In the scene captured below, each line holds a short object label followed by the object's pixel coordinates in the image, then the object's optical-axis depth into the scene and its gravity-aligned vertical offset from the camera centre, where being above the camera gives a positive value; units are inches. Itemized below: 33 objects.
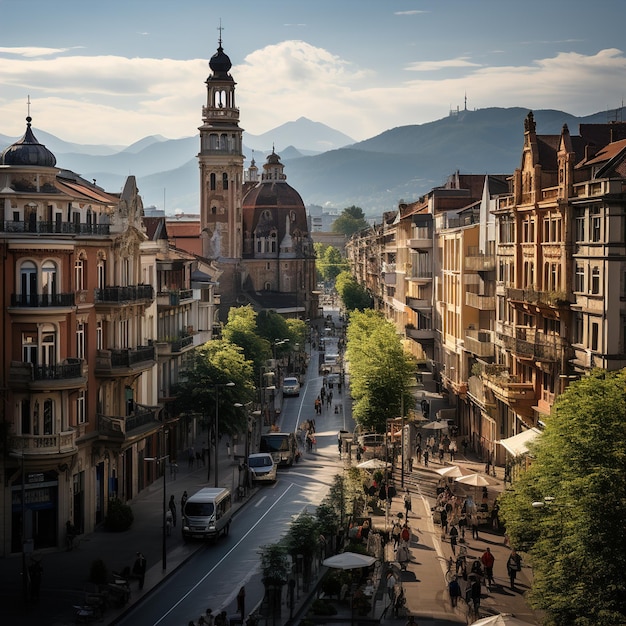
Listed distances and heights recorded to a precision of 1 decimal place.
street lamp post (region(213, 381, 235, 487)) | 2538.9 -357.1
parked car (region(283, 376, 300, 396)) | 4675.2 -436.6
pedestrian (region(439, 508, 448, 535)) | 2280.1 -467.5
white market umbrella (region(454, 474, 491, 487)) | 2278.5 -392.8
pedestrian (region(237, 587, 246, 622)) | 1608.0 -438.5
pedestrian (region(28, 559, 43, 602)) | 1729.8 -442.0
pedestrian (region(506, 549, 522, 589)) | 1825.8 -444.8
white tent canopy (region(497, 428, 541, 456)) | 2311.8 -330.6
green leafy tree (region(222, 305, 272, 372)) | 4340.6 -241.8
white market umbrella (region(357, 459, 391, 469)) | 2686.3 -425.7
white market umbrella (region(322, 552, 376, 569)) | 1670.8 -402.6
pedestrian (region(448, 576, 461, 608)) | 1723.7 -455.6
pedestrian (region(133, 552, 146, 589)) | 1827.0 -452.2
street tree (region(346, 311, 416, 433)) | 3198.8 -294.5
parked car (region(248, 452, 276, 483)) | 2832.2 -457.1
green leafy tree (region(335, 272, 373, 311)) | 7485.2 -153.8
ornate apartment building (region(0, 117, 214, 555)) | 2031.3 -135.4
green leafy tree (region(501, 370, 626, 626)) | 1392.5 -297.0
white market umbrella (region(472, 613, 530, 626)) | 1373.0 -397.9
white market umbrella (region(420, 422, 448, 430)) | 3176.7 -400.5
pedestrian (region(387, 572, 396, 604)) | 1706.4 -452.9
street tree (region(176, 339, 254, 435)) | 2977.4 -288.3
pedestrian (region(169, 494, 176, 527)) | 2315.5 -453.0
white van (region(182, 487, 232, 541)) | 2149.4 -434.4
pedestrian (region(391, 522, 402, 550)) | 2110.2 -467.5
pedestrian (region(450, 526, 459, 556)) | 2094.0 -461.5
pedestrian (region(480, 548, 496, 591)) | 1827.0 -443.3
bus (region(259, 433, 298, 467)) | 3080.7 -445.2
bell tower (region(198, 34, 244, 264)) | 6702.8 +617.2
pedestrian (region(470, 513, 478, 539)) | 2233.0 -463.8
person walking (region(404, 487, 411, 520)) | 2391.7 -459.6
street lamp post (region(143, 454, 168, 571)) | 1926.3 -446.4
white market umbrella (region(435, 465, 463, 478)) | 2425.0 -400.4
